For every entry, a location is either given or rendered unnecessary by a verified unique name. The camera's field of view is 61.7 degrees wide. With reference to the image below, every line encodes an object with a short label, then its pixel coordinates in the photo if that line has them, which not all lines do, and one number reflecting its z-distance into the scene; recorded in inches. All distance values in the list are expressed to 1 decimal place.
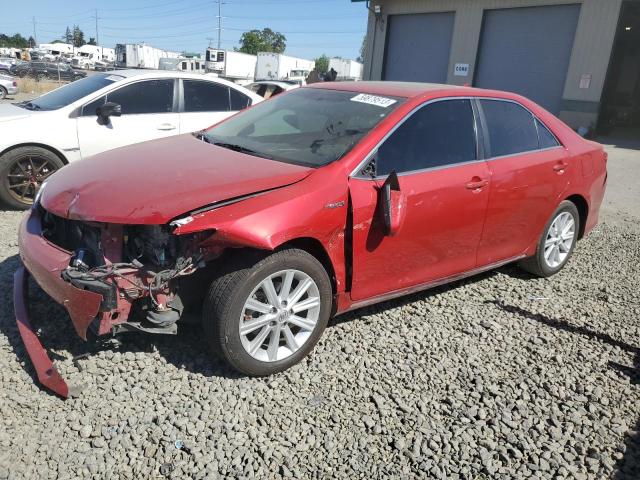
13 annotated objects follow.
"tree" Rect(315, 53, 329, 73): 2832.7
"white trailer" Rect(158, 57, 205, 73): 1357.0
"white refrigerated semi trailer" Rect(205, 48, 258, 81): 1708.9
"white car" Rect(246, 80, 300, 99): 451.5
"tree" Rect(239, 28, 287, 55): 4057.6
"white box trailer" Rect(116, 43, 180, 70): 1918.1
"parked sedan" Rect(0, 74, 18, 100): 846.5
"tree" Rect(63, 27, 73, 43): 4859.7
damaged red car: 110.7
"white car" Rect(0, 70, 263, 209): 225.6
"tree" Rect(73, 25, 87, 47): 4717.0
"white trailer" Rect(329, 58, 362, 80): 2085.4
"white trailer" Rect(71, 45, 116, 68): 3171.8
